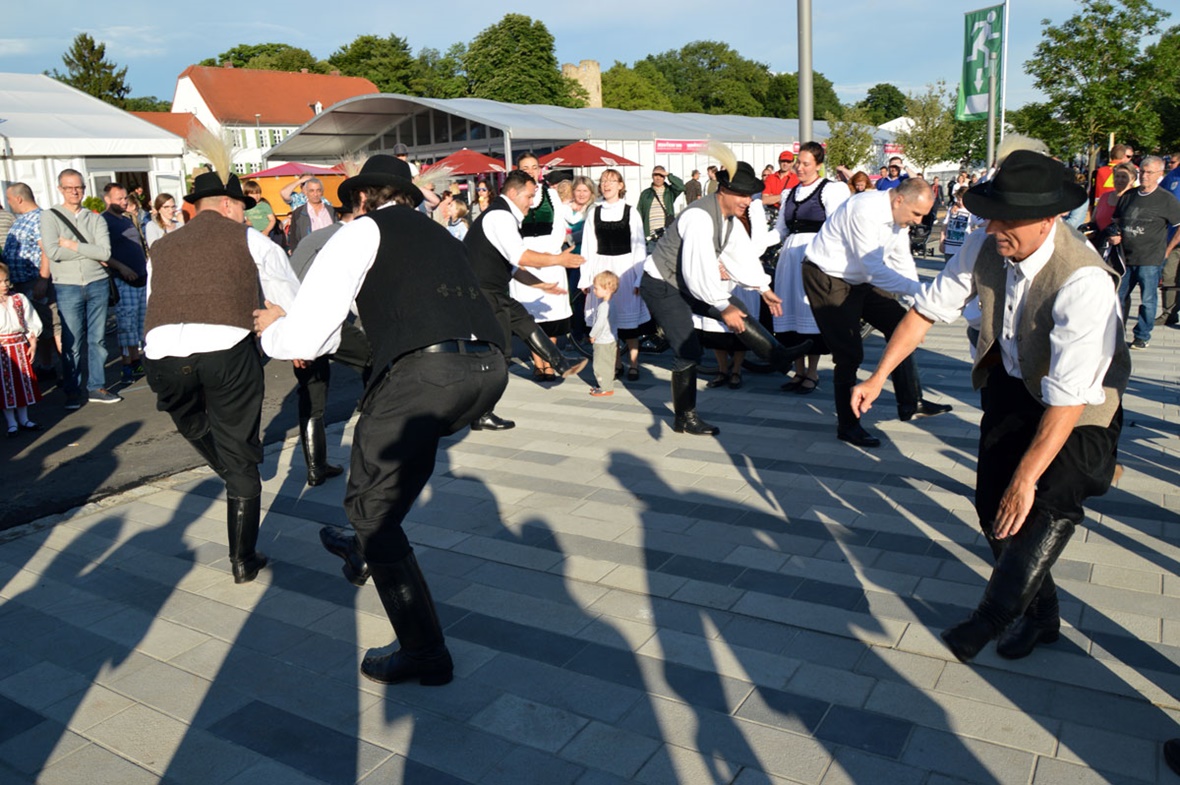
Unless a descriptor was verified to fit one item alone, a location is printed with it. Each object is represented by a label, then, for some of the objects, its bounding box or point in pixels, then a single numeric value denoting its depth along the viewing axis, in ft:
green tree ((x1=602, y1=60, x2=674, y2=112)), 296.30
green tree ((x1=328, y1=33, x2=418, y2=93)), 268.62
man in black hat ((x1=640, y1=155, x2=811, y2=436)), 21.20
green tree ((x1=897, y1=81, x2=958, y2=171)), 122.42
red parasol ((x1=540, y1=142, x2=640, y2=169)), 72.64
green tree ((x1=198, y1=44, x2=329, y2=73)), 294.05
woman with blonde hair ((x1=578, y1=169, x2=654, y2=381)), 27.53
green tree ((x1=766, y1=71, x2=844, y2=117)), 334.44
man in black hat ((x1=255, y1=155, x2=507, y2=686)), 10.88
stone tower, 273.95
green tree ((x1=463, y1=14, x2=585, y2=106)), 218.38
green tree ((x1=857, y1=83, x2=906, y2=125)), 394.52
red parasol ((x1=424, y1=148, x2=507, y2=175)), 82.12
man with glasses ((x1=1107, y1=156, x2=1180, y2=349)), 31.32
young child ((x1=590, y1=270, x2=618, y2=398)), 25.80
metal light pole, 31.71
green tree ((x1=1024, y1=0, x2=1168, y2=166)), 77.66
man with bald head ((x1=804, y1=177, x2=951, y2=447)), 20.79
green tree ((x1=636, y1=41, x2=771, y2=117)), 335.67
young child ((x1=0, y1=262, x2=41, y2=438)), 25.43
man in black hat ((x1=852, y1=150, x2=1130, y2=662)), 9.68
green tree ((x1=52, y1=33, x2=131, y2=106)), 241.14
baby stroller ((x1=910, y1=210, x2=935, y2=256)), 63.43
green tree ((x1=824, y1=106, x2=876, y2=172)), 134.00
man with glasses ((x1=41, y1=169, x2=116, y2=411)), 27.66
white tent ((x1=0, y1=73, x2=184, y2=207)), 85.35
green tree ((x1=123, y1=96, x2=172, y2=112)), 304.95
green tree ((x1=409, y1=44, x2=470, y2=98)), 233.35
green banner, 49.93
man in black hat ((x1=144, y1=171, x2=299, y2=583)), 14.07
